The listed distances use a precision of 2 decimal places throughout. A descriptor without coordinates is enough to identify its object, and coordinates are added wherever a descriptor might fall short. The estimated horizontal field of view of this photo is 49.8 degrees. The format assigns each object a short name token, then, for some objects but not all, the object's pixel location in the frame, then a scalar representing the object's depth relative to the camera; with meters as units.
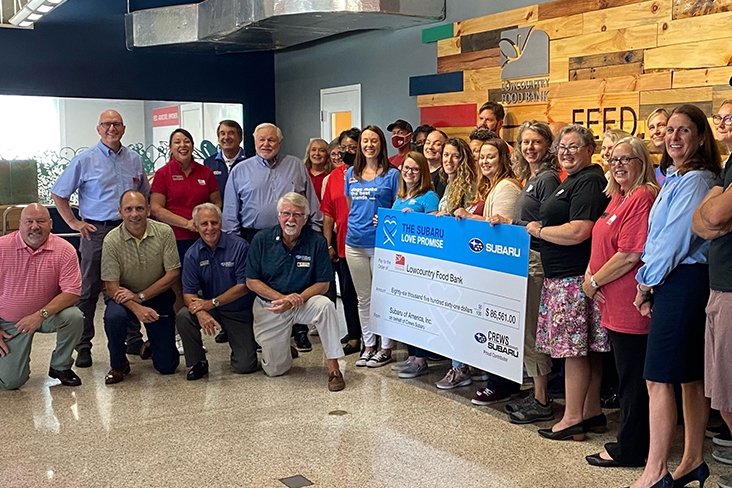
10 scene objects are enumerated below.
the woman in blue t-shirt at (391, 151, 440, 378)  5.06
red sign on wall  9.30
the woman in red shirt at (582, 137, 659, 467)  3.44
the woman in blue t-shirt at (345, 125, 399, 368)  5.46
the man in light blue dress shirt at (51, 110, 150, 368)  5.63
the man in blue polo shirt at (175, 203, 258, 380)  5.25
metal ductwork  6.77
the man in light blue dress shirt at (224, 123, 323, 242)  5.79
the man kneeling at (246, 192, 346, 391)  5.09
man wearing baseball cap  6.54
